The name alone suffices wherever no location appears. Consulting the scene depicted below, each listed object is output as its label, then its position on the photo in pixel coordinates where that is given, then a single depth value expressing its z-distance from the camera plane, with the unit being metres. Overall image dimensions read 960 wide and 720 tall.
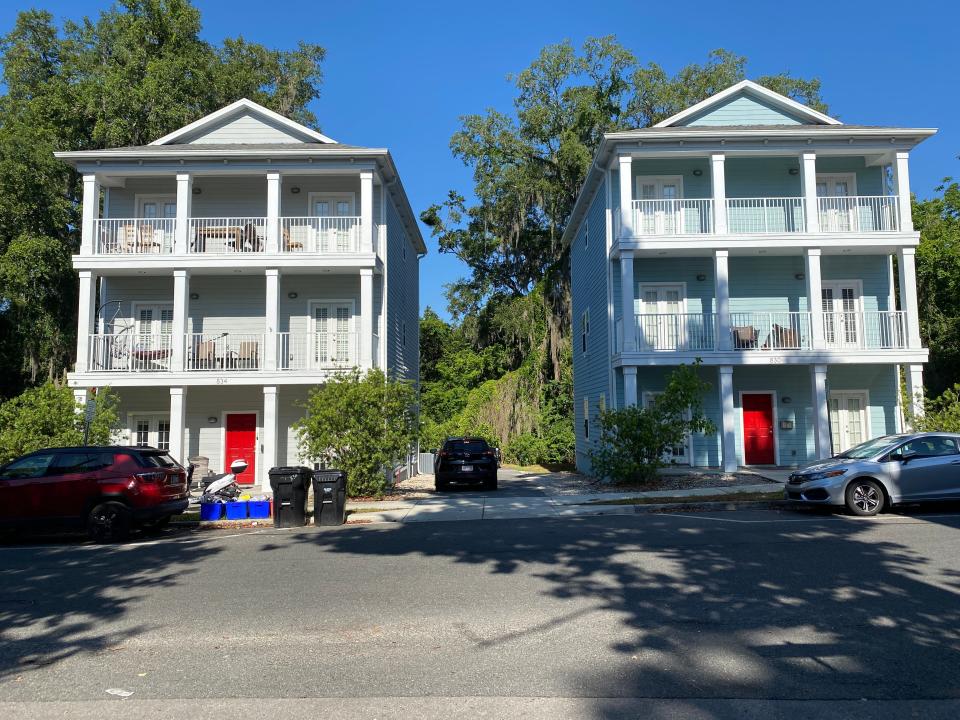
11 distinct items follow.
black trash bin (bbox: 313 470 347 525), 12.82
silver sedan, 11.70
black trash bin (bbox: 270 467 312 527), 12.78
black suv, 19.34
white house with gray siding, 19.38
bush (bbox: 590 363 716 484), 16.64
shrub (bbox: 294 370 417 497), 16.20
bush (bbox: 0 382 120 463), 16.16
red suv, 11.41
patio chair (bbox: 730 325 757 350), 19.31
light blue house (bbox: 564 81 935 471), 18.98
